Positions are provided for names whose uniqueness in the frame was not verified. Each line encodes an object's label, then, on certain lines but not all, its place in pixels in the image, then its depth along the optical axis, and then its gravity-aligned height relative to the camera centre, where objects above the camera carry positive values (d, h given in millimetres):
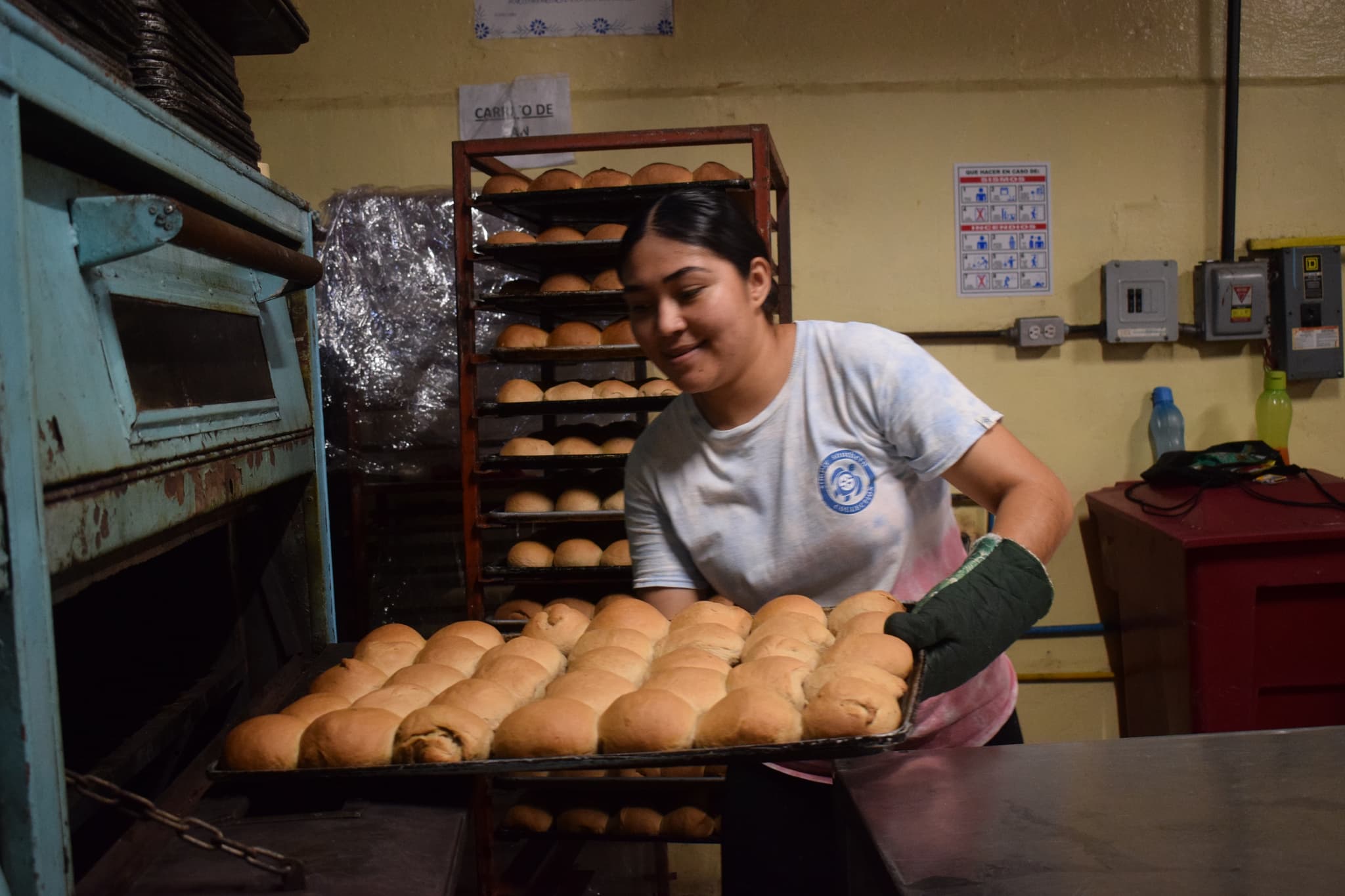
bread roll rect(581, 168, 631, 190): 2570 +589
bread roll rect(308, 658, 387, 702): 1234 -397
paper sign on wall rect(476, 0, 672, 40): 3242 +1318
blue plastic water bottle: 3234 -200
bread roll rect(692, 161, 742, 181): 2568 +596
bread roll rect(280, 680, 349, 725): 1134 -397
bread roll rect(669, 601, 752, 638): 1444 -375
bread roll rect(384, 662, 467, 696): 1253 -399
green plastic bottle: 3230 -173
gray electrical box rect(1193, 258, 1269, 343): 3195 +239
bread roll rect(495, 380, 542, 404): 2648 -11
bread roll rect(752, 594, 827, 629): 1397 -354
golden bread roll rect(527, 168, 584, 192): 2561 +586
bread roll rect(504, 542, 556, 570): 2623 -487
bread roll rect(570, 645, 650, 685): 1282 -395
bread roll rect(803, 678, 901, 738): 1023 -381
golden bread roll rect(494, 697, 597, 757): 1070 -411
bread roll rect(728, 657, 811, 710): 1145 -383
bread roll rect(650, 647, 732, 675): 1265 -391
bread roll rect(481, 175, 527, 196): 2580 +581
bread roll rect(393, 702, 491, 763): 1055 -408
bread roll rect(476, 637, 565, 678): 1340 -396
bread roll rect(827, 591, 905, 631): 1341 -339
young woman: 1534 -151
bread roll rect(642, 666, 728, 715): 1156 -393
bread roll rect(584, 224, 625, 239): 2568 +438
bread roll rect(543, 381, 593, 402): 2605 -16
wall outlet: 3262 +149
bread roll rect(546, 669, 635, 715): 1168 -398
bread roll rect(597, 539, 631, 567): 2566 -481
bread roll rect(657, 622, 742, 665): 1341 -388
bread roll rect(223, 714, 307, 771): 1053 -408
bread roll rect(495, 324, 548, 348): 2648 +151
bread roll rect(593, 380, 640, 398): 2586 -12
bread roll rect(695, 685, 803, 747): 1063 -404
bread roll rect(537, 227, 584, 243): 2646 +445
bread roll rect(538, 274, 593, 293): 2614 +300
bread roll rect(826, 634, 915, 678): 1146 -352
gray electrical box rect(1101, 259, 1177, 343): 3236 +247
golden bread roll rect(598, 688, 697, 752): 1068 -406
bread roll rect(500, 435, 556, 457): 2633 -174
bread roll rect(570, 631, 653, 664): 1361 -387
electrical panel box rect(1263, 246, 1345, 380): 3215 +193
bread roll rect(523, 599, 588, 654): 1459 -389
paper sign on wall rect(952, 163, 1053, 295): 3273 +525
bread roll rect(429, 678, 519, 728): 1145 -398
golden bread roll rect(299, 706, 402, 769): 1045 -404
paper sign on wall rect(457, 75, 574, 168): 3254 +1009
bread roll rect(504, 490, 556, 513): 2643 -337
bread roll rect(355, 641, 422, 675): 1366 -402
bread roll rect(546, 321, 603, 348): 2607 +150
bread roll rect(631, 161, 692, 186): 2545 +593
